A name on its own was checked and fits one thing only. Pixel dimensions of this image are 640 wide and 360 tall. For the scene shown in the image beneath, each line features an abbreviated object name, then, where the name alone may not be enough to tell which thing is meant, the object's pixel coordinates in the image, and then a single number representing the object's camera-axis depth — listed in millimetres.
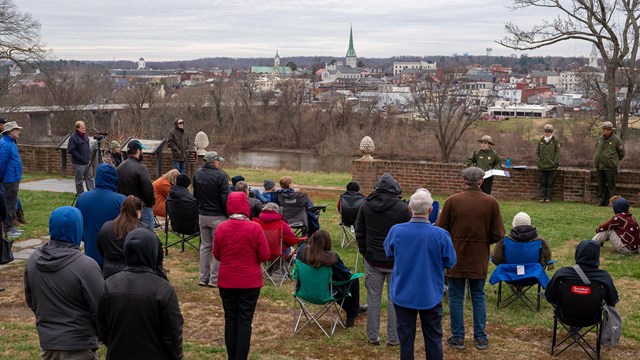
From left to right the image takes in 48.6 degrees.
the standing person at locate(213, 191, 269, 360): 5648
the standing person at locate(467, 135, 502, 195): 12875
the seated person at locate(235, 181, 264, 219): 9109
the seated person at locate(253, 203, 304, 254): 8219
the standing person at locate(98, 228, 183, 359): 3961
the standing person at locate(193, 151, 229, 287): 8172
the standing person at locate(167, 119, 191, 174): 14250
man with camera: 12320
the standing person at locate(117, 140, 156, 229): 8141
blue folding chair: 7266
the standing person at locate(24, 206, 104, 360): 4453
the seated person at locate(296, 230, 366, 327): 6465
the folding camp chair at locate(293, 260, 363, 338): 6555
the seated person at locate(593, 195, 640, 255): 9445
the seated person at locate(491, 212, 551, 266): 7402
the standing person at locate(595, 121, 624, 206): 13602
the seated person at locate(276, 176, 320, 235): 9625
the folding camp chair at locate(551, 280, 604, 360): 5930
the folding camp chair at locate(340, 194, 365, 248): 9508
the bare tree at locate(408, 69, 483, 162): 48906
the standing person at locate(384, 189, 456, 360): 5246
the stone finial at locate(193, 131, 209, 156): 15924
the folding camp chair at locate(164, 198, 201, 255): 9055
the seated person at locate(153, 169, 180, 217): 9867
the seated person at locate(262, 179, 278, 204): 9672
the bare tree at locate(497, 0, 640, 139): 22938
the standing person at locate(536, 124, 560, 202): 14461
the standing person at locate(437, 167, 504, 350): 6219
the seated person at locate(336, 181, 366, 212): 9352
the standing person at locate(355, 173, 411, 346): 6219
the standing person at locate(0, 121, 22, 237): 9891
